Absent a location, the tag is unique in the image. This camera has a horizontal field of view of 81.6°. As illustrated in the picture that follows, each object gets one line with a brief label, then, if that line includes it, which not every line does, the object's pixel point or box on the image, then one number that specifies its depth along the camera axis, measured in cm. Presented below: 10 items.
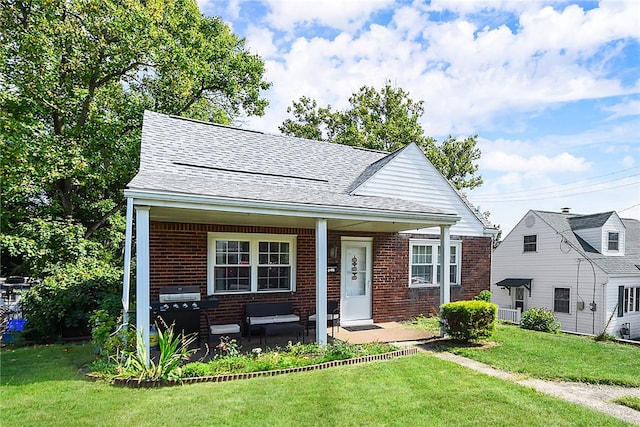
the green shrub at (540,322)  1303
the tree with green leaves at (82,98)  1152
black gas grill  764
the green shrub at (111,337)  623
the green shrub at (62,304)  927
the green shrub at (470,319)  826
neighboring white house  1781
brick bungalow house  725
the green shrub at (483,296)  1270
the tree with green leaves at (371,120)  2700
